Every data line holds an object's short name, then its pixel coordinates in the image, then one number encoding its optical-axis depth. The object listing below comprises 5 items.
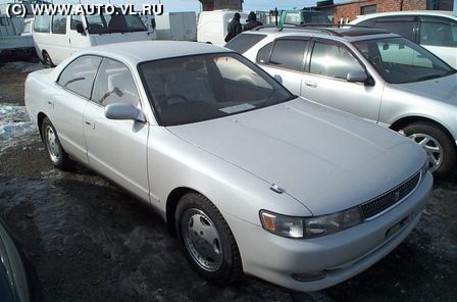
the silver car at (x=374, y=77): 4.41
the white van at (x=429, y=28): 7.02
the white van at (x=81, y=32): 11.48
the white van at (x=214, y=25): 17.39
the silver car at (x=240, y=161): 2.38
